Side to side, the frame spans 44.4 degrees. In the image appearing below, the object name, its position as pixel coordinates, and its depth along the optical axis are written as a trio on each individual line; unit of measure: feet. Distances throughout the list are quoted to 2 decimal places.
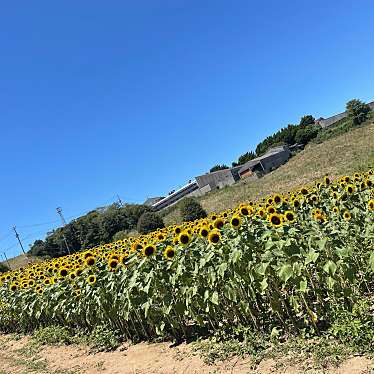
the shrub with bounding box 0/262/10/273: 150.29
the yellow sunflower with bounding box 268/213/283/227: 15.79
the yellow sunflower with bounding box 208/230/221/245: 16.79
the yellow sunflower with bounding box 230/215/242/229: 16.10
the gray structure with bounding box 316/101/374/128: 317.22
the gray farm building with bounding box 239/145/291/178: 233.14
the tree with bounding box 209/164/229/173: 346.95
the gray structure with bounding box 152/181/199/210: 313.32
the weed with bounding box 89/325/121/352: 22.57
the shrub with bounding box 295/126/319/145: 267.39
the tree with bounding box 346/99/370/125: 233.14
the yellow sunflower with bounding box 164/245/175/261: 18.48
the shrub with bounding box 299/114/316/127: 314.76
